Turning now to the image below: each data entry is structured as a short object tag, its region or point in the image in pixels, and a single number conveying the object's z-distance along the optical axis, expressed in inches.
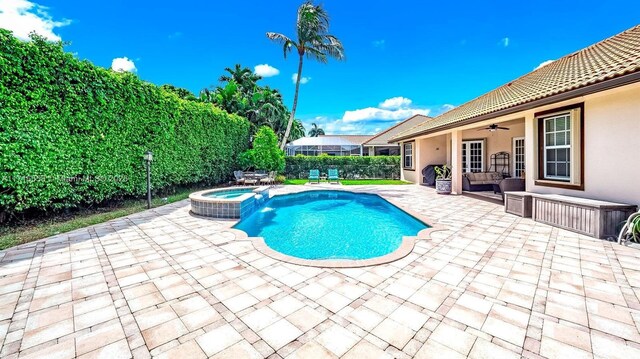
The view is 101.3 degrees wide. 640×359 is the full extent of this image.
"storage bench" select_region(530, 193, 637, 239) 226.1
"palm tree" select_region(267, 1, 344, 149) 776.3
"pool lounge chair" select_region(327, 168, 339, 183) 784.3
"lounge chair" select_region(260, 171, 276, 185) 706.2
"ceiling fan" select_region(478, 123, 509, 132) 468.2
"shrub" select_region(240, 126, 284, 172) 712.4
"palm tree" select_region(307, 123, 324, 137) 3427.7
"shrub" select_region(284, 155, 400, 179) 902.4
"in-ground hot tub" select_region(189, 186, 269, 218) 327.9
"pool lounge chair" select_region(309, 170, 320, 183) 774.0
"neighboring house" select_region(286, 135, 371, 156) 1102.5
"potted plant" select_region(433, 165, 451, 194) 520.1
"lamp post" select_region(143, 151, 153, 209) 386.2
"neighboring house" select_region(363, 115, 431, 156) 1189.7
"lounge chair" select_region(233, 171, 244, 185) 694.5
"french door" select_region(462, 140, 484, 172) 609.0
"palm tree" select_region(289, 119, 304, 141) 1563.7
